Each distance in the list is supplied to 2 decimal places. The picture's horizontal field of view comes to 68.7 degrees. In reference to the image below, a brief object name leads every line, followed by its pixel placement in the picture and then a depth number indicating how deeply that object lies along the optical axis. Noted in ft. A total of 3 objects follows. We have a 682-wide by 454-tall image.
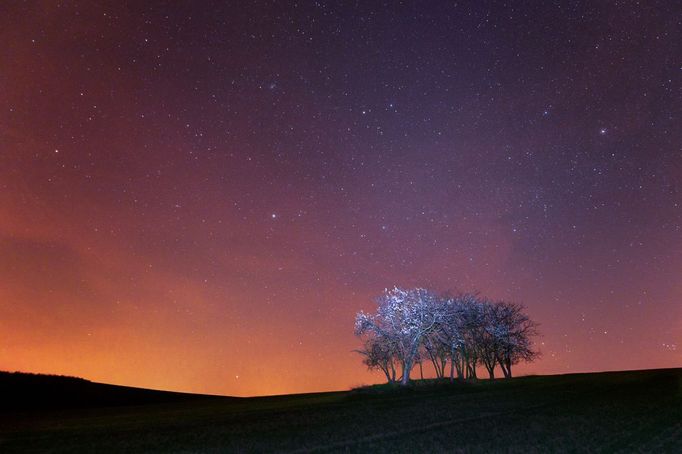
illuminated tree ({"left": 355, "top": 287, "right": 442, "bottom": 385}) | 201.67
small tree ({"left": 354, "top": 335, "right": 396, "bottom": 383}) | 222.07
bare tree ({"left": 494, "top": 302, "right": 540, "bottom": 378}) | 263.49
